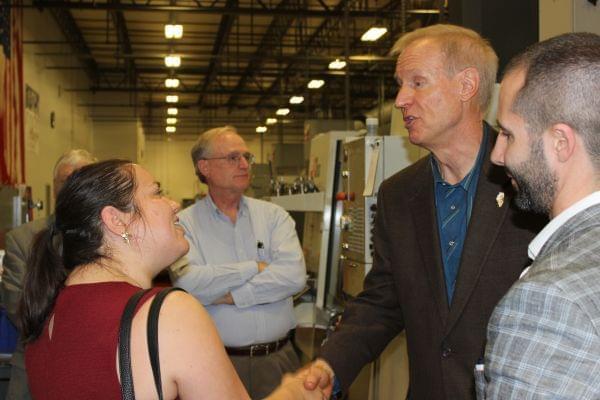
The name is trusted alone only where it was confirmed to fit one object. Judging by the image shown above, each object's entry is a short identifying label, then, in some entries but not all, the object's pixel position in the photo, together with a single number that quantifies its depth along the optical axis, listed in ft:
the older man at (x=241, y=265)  9.99
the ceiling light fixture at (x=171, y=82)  45.12
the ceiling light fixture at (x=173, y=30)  32.83
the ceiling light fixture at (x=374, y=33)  31.45
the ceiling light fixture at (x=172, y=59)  37.32
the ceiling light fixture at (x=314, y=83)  46.27
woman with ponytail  4.59
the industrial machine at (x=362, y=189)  10.98
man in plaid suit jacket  3.14
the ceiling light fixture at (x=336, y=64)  40.46
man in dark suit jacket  6.00
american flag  29.66
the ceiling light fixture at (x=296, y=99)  53.88
